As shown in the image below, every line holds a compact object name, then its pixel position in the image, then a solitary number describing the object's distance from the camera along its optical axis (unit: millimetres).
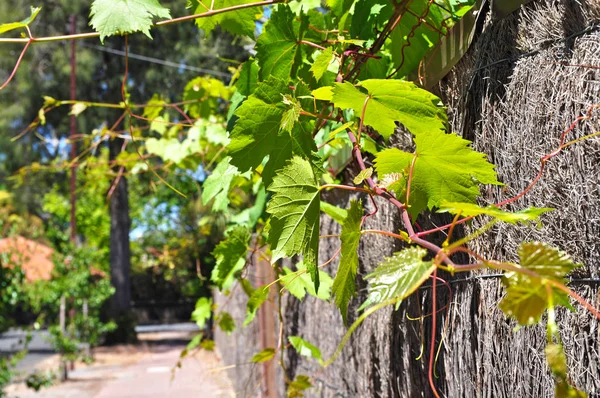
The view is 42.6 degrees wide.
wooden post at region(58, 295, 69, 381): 15106
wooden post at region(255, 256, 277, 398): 5156
